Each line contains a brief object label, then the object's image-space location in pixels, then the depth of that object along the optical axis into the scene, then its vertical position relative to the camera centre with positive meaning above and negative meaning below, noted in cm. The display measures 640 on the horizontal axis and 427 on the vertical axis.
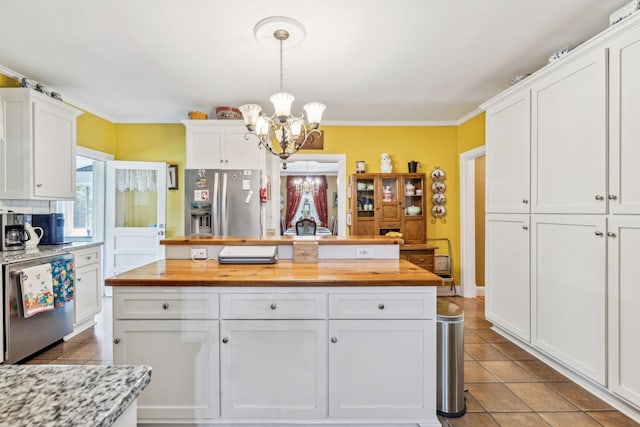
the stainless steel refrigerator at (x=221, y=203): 407 +12
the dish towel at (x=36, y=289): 255 -60
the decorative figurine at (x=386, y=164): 482 +69
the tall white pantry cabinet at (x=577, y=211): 194 +1
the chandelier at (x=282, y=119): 234 +69
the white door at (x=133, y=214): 449 -1
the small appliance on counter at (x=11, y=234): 288 -18
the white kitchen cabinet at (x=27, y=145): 296 +61
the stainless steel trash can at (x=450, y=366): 199 -91
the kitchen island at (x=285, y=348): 176 -71
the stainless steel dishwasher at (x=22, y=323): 248 -89
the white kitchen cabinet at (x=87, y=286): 326 -74
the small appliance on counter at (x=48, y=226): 327 -13
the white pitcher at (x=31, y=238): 298 -22
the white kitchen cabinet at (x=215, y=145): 420 +85
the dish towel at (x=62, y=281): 286 -60
